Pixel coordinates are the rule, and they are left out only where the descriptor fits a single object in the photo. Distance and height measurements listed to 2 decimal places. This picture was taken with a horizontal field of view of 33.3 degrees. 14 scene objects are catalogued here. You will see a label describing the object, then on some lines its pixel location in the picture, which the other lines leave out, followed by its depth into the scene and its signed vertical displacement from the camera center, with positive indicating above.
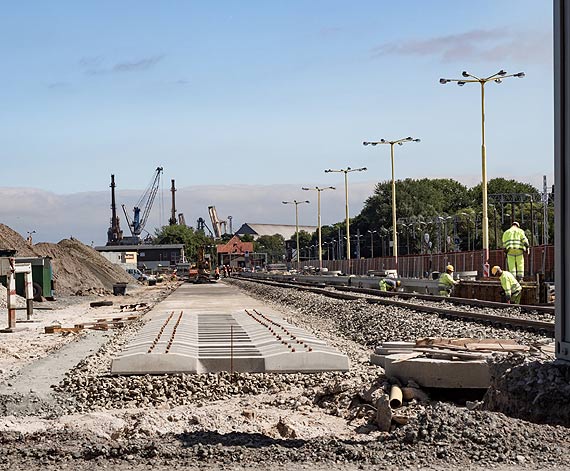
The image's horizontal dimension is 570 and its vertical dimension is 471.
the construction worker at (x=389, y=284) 44.24 -1.72
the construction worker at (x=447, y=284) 34.88 -1.37
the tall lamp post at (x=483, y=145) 41.44 +4.77
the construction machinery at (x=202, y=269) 85.75 -1.80
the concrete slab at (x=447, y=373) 10.56 -1.43
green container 42.59 -1.20
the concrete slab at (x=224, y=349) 13.52 -1.62
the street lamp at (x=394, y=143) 61.13 +6.80
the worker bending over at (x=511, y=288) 26.72 -1.19
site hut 122.79 -1.16
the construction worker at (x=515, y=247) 26.08 -0.03
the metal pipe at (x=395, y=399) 10.12 -1.62
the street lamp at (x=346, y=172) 83.14 +6.63
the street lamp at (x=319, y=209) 99.50 +4.25
